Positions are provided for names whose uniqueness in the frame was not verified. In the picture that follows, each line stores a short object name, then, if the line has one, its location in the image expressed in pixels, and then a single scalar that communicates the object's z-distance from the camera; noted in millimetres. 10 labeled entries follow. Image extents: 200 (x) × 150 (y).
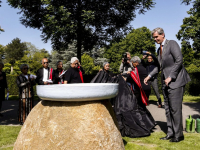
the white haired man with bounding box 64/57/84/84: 5909
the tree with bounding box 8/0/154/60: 13547
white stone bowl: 1754
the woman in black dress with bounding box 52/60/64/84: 7223
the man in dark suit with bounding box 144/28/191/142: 3942
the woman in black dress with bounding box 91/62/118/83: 5759
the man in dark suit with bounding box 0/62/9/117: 7136
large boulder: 1714
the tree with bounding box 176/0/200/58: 12667
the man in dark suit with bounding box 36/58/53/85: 6410
